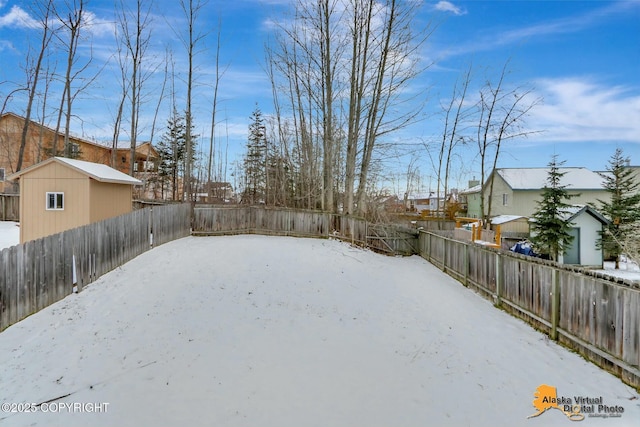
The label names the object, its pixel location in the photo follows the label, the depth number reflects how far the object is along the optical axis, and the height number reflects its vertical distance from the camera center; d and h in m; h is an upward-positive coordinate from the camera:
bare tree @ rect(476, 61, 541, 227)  22.38 +5.11
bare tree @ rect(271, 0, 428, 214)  15.85 +5.44
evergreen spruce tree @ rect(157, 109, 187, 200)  29.83 +5.01
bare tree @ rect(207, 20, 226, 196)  20.08 +7.99
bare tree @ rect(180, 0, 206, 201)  15.52 +7.91
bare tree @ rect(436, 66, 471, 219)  24.45 +7.47
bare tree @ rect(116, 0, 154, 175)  17.84 +8.26
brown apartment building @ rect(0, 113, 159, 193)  24.72 +4.74
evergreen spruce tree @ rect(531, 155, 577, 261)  15.87 -1.00
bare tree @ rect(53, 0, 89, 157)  15.23 +7.22
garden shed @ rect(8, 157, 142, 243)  10.00 +0.24
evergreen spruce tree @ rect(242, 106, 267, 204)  29.25 +4.07
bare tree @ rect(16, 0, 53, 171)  16.71 +6.71
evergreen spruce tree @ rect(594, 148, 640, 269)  18.62 -0.31
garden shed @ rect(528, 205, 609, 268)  18.55 -1.86
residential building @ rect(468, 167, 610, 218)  28.31 +1.46
